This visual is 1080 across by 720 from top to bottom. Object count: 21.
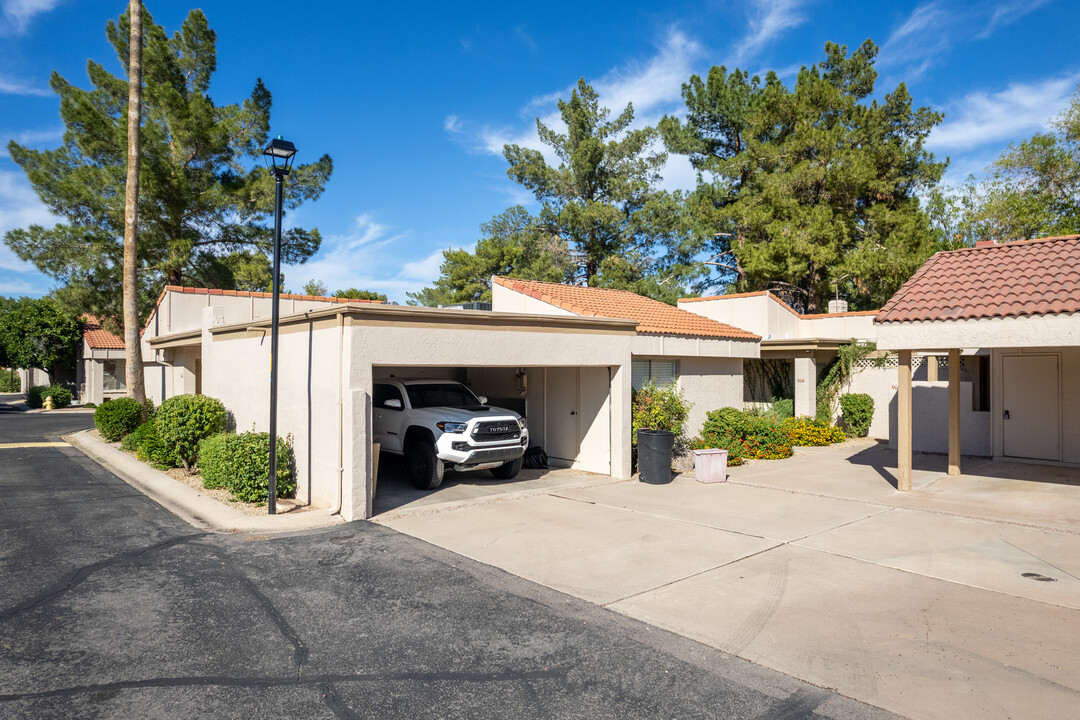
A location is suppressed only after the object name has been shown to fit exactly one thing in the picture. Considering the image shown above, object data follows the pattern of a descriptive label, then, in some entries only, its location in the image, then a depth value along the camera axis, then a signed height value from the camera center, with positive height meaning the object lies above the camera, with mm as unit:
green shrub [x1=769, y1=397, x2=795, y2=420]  19297 -1082
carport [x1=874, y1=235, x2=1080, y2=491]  9812 +630
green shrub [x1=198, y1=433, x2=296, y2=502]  10008 -1464
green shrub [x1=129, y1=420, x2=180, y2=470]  13523 -1661
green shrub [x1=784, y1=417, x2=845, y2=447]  17750 -1632
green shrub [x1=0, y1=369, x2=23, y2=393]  52219 -870
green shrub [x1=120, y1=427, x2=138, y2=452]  15934 -1783
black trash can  12094 -1538
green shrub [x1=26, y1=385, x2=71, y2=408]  33594 -1264
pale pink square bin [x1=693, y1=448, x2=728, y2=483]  12195 -1723
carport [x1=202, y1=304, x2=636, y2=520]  9047 -55
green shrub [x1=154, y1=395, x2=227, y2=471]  13039 -1047
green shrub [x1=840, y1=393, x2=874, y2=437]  18828 -1154
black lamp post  8867 +1409
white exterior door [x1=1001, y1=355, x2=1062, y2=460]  13609 -731
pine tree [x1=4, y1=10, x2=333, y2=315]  21781 +6623
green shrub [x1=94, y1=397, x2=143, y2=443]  17750 -1273
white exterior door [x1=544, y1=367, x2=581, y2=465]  13539 -897
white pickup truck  11102 -1037
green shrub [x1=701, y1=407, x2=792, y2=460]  15391 -1441
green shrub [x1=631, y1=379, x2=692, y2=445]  13172 -767
